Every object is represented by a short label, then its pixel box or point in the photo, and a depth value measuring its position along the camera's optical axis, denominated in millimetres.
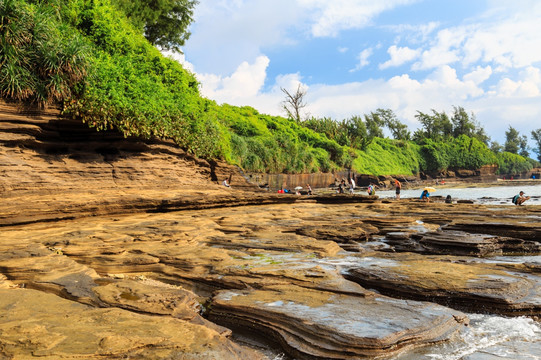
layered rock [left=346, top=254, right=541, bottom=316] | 4277
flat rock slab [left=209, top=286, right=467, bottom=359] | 3201
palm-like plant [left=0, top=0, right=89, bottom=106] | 10102
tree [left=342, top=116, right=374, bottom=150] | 56278
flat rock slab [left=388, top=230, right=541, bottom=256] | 7345
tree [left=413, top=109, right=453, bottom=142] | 80188
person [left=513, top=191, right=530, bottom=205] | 18984
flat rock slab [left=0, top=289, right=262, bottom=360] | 2762
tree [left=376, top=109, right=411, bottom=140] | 80438
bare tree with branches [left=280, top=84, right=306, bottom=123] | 58469
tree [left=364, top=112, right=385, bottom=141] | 66125
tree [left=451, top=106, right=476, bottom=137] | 86688
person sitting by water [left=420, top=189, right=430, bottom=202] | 21391
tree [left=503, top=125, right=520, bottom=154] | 112462
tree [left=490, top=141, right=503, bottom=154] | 106375
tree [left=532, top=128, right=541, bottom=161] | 114544
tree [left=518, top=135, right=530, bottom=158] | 115938
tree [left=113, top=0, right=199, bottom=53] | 25500
